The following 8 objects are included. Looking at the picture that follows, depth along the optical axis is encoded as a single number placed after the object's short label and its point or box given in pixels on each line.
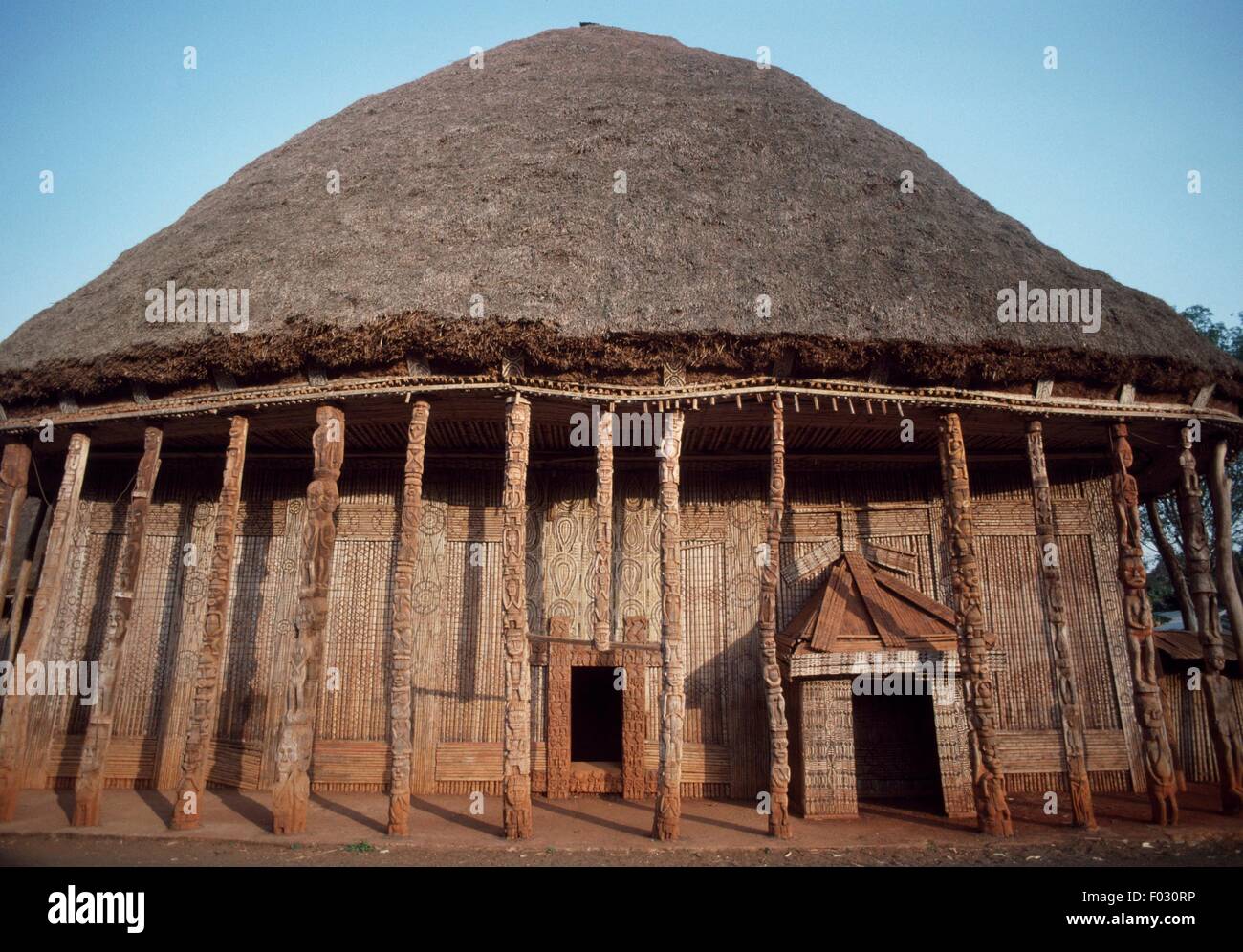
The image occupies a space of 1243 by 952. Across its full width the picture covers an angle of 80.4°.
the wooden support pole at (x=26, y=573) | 9.70
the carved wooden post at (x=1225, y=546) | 8.69
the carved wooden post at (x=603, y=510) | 7.77
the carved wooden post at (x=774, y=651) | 7.22
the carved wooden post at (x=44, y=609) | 7.85
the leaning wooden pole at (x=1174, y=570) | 11.64
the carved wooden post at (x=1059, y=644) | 7.45
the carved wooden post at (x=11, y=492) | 8.85
